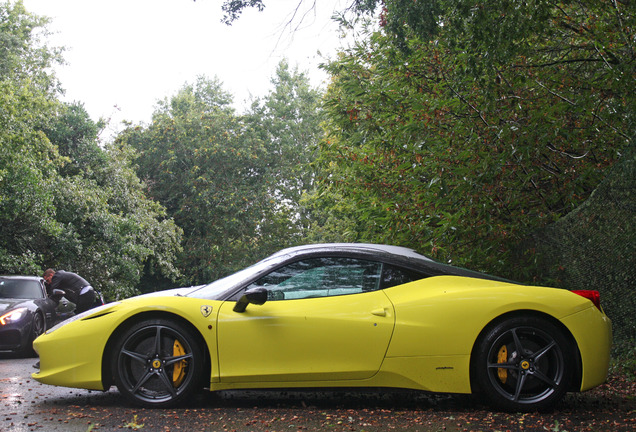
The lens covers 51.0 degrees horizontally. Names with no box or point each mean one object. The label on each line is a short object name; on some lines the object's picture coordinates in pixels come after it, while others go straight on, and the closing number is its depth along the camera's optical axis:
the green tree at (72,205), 18.42
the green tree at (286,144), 39.97
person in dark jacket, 12.17
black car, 10.56
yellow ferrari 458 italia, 4.99
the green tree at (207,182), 37.22
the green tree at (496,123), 7.59
